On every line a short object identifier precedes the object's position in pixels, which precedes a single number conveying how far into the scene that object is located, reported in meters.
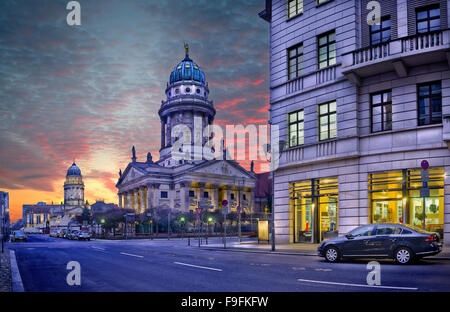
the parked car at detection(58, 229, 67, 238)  79.00
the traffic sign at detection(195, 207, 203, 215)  35.30
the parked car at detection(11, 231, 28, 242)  58.43
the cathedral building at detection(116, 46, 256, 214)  100.94
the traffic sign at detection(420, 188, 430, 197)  17.83
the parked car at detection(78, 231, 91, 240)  58.03
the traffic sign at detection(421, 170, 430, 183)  18.06
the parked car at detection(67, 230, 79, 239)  61.99
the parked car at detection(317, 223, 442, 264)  14.90
